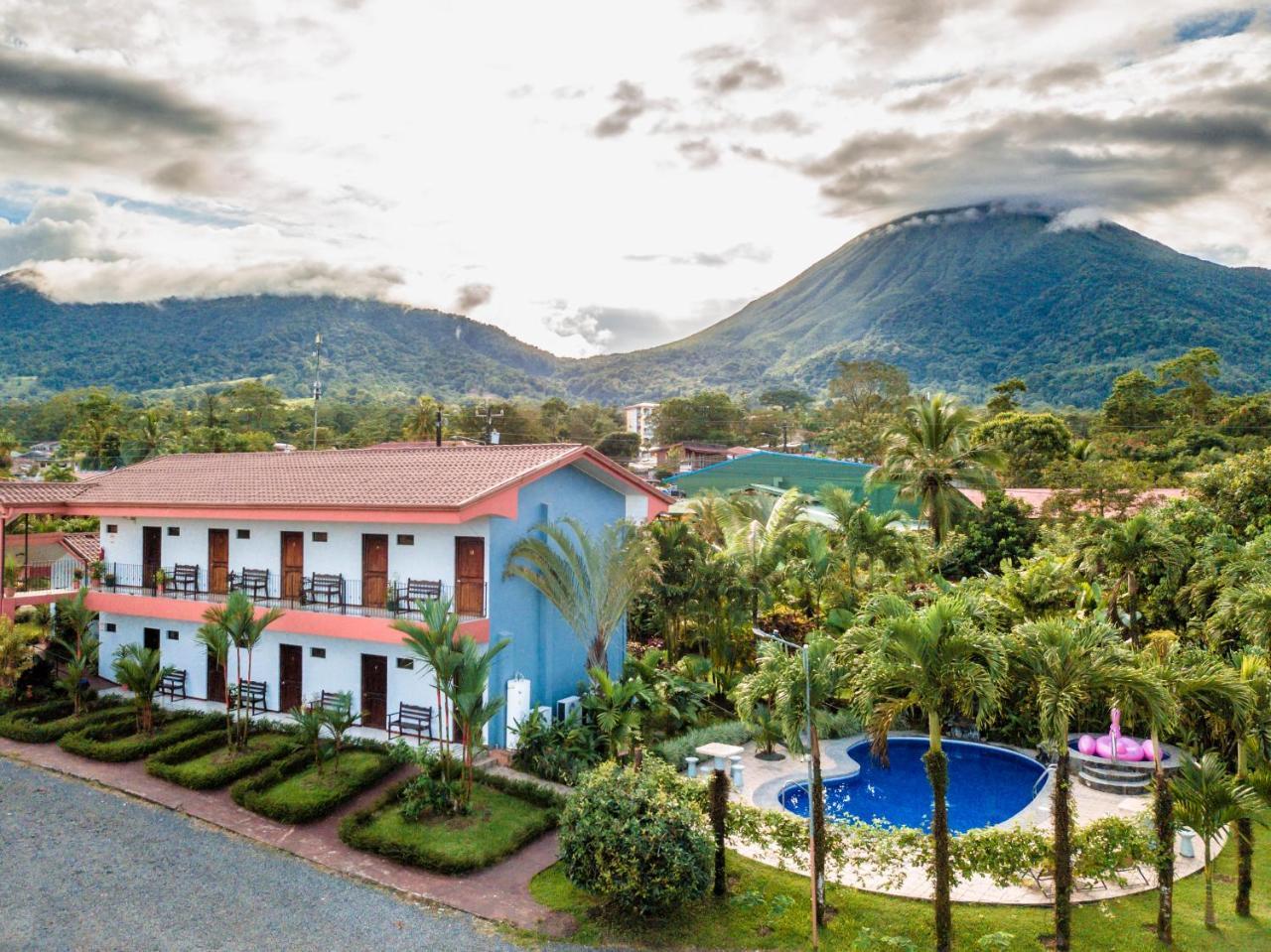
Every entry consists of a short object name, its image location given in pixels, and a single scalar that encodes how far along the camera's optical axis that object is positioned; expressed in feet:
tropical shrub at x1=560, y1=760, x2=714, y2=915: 36.81
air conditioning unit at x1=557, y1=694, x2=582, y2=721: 60.54
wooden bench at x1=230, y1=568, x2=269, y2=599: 63.52
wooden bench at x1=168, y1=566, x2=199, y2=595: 66.59
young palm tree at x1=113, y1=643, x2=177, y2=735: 55.93
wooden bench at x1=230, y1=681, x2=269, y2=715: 62.44
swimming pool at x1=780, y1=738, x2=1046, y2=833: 55.52
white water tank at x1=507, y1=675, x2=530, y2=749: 55.83
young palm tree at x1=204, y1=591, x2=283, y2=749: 53.26
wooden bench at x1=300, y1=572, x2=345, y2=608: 59.26
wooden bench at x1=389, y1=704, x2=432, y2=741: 56.08
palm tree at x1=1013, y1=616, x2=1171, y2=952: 33.94
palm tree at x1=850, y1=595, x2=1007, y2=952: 33.83
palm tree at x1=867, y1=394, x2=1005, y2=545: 90.02
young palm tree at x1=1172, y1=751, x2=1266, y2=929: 36.37
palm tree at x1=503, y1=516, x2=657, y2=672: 58.39
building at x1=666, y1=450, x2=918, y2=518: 153.58
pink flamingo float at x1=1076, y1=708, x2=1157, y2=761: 57.82
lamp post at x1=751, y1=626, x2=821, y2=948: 35.45
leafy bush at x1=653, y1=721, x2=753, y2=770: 57.82
